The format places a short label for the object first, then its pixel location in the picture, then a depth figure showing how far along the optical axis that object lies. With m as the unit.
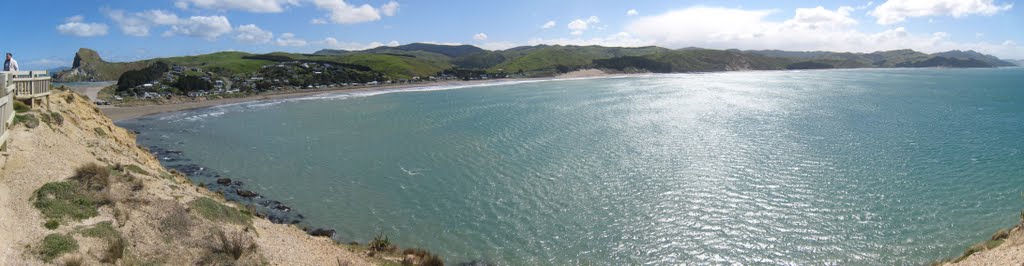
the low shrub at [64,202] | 13.25
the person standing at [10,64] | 22.08
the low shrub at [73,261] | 11.30
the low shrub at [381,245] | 19.36
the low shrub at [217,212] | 16.86
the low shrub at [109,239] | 12.36
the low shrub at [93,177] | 15.37
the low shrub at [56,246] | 11.45
